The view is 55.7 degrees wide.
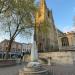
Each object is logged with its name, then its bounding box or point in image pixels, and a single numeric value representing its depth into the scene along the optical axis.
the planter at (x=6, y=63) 11.35
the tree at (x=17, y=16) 11.90
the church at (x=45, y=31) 16.02
